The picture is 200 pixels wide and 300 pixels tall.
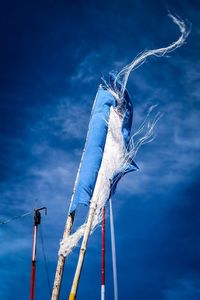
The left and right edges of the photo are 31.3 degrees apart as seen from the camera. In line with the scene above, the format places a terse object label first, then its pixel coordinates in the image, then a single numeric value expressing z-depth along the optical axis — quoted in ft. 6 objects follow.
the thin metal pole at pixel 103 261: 40.20
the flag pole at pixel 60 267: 31.81
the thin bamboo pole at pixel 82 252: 26.06
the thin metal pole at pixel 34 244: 48.93
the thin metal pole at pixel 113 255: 27.55
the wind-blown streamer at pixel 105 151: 30.89
